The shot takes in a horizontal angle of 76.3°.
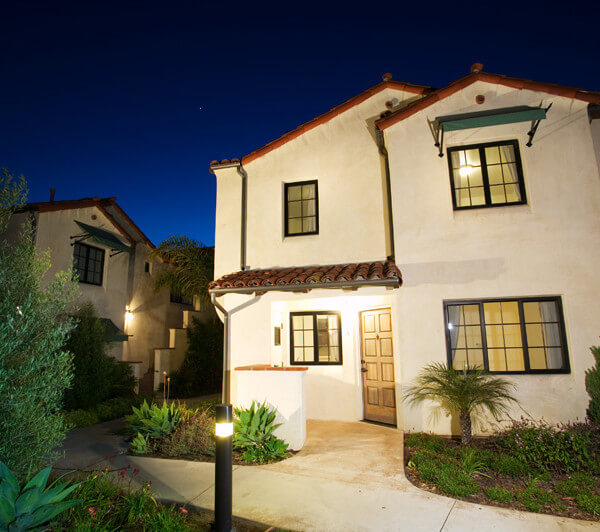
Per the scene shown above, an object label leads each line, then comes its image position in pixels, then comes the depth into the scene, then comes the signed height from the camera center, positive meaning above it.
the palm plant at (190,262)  13.98 +2.78
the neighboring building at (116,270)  12.91 +2.69
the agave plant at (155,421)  6.95 -1.50
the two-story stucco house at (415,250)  7.13 +1.81
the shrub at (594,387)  6.40 -0.90
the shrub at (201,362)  14.43 -0.92
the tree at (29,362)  3.59 -0.21
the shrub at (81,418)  9.34 -1.89
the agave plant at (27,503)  2.81 -1.20
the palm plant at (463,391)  6.50 -0.98
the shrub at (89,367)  10.51 -0.76
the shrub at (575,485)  4.62 -1.86
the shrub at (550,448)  5.25 -1.62
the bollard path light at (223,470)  3.75 -1.29
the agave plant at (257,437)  6.21 -1.64
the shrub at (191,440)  6.48 -1.74
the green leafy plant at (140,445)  6.64 -1.82
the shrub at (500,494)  4.51 -1.88
